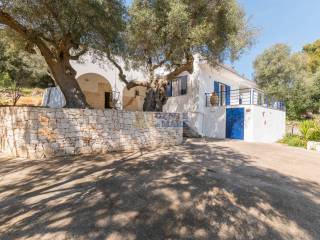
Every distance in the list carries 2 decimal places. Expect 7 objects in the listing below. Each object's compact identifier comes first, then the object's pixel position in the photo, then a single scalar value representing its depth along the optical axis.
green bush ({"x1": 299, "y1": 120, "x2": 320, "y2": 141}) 13.70
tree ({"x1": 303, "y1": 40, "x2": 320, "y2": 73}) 34.03
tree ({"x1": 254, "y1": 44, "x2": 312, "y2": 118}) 23.83
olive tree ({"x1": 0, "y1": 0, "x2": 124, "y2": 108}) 6.99
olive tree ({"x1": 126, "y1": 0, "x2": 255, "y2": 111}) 9.77
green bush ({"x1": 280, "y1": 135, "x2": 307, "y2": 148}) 13.85
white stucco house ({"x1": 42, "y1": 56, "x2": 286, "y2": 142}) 15.16
